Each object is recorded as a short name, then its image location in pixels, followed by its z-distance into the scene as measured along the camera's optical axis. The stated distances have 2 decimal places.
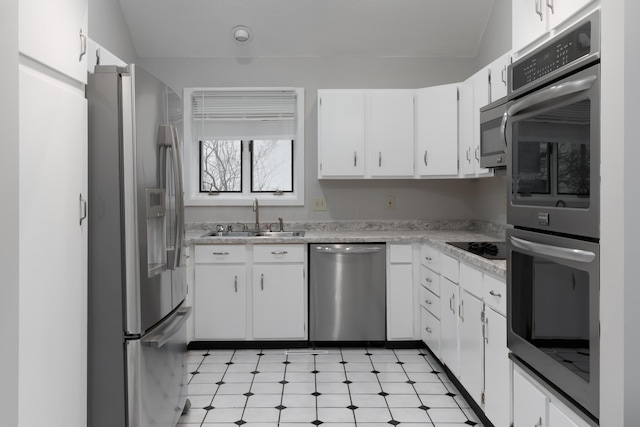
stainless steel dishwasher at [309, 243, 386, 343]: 3.99
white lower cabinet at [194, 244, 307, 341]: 3.98
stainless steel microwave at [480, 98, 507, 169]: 2.55
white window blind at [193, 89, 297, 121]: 4.54
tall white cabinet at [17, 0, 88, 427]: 1.51
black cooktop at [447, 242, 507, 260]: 2.66
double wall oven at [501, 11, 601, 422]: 1.35
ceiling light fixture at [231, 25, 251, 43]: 4.27
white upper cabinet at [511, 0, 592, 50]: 1.58
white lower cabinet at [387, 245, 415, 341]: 4.01
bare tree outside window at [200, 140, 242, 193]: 4.73
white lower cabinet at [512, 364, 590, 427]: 1.54
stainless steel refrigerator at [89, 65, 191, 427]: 2.01
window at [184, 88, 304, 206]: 4.55
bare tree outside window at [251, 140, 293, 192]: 4.74
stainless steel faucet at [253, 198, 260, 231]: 4.50
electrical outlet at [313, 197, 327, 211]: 4.61
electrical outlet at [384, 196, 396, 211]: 4.62
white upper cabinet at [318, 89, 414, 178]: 4.21
